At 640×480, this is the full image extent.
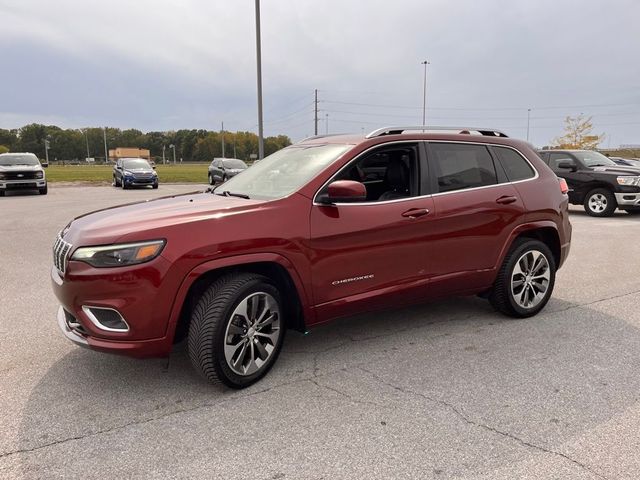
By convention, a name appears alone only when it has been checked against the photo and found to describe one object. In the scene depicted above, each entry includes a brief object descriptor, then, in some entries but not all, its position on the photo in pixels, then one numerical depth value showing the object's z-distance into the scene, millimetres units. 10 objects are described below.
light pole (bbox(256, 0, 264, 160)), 17659
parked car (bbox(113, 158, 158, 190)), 24438
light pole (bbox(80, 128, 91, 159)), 141575
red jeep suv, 3010
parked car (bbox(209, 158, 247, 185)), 26156
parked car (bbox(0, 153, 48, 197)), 19641
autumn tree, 56094
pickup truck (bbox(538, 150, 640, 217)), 12383
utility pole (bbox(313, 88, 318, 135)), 55691
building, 141162
